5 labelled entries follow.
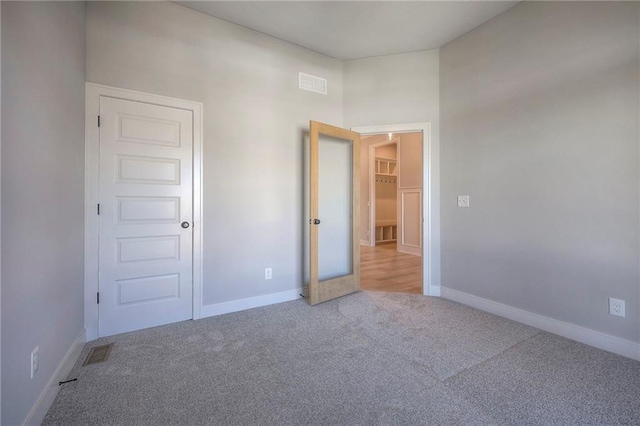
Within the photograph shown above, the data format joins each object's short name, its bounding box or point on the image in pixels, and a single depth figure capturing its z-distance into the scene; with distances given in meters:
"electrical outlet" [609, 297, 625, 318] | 1.99
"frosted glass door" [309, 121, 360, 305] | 3.33
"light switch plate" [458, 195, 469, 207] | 3.02
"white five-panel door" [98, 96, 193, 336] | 2.30
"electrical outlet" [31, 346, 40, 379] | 1.34
